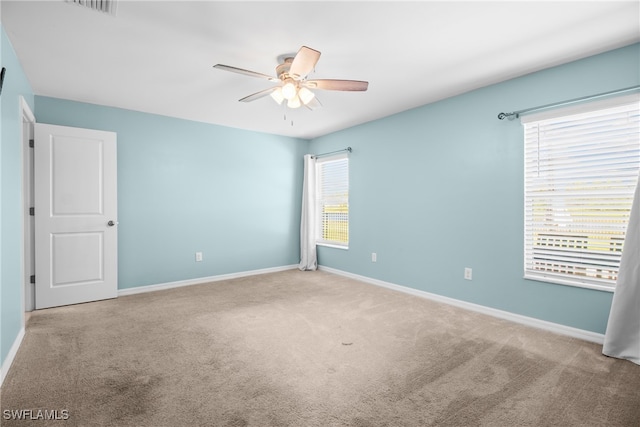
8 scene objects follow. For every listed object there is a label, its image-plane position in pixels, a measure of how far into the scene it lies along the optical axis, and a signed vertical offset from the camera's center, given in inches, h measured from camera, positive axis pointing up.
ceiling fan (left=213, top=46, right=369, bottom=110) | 95.1 +41.1
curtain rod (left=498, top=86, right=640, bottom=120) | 99.9 +38.5
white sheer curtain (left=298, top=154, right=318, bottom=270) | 222.8 -7.9
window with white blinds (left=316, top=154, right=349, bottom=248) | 211.0 +6.5
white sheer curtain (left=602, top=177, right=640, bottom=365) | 93.0 -27.1
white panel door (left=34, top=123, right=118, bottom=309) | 139.0 -3.7
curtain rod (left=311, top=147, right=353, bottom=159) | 200.5 +38.4
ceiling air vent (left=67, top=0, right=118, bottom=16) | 77.7 +50.6
